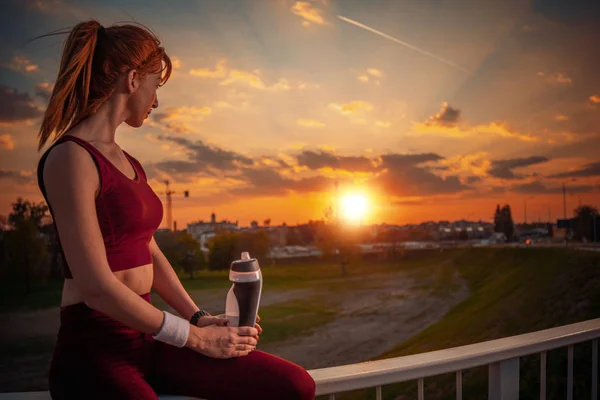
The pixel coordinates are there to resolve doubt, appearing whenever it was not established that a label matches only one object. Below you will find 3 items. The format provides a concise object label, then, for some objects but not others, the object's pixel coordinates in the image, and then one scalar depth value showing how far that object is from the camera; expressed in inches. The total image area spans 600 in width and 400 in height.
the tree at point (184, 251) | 2404.5
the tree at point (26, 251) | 1999.3
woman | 44.6
